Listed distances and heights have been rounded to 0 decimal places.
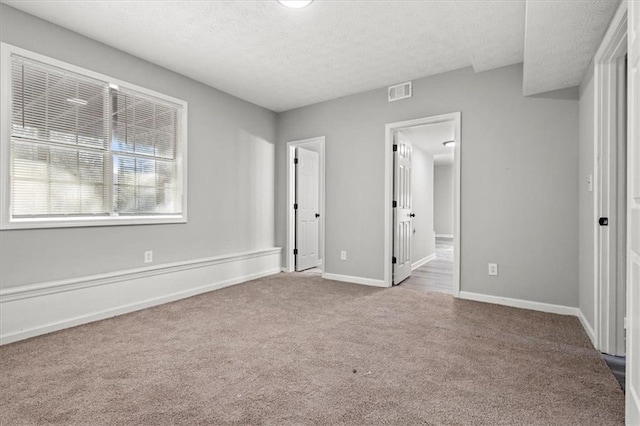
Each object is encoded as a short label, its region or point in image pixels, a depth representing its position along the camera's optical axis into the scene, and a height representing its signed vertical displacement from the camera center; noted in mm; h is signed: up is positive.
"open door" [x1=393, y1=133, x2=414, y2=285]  4098 -3
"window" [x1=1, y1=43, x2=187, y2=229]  2461 +582
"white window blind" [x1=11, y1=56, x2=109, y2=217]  2479 +598
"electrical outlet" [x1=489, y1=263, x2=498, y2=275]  3285 -597
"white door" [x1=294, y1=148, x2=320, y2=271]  5086 +74
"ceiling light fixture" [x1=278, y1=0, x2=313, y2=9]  2293 +1546
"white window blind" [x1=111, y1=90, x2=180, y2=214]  3104 +601
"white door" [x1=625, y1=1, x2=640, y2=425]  1255 -55
